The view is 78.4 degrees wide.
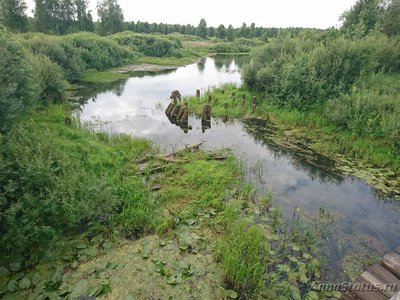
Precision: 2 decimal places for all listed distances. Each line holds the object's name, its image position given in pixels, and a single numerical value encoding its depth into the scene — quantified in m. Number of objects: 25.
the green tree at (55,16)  40.53
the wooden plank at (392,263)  3.95
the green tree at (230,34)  74.69
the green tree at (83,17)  45.44
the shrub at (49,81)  11.13
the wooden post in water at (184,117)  12.54
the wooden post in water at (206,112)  12.69
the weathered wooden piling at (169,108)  13.40
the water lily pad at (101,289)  3.73
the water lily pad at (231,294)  3.86
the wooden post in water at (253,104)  13.69
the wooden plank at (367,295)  3.51
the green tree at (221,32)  79.88
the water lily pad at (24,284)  3.67
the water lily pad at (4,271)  3.86
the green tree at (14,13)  33.25
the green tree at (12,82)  6.59
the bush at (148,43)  38.86
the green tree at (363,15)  17.91
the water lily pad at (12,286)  3.61
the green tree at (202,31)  81.75
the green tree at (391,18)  16.50
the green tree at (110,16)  51.69
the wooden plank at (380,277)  3.72
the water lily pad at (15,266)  3.93
